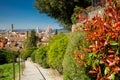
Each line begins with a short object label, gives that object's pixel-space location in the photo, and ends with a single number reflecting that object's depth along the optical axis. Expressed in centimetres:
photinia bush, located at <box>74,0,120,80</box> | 190
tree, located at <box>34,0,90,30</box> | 1123
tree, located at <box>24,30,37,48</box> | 3254
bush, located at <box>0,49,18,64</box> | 2246
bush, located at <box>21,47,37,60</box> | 2449
